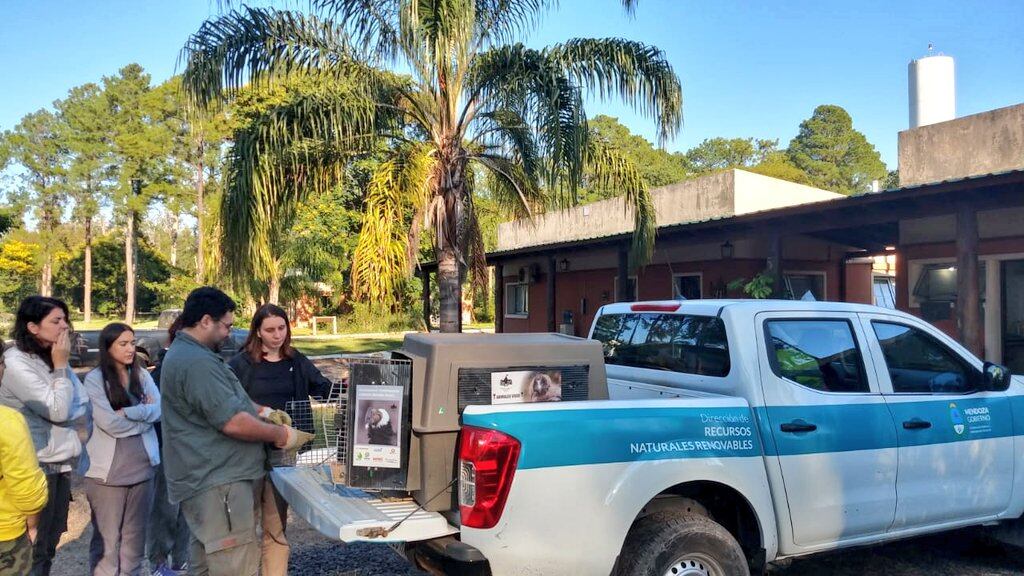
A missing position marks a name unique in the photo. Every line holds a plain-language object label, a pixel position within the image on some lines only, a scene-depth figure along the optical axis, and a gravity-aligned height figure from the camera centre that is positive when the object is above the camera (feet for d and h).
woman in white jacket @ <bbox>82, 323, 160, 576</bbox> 12.98 -2.84
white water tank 53.98 +16.25
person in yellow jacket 8.72 -2.29
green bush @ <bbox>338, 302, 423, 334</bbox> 112.68 -2.79
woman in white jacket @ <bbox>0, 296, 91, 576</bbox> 11.66 -1.56
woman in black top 13.85 -1.22
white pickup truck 9.72 -2.28
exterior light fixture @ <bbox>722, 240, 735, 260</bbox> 43.77 +3.32
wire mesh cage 11.33 -2.18
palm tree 28.22 +8.21
